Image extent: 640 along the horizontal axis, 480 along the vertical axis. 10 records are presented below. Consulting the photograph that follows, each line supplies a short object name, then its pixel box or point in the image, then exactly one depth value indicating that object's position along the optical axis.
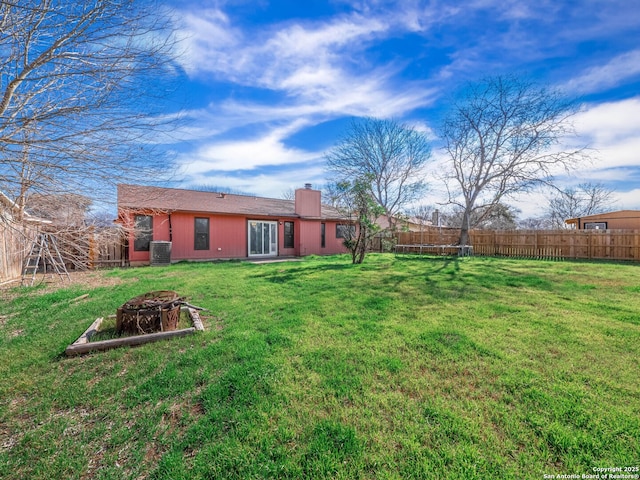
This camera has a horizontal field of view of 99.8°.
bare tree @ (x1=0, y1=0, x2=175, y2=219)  2.99
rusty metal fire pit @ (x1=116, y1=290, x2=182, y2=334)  3.81
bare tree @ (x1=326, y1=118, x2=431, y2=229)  19.84
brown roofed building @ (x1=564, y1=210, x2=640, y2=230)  16.28
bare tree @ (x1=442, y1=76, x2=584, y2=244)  13.66
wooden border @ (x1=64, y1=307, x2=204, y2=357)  3.29
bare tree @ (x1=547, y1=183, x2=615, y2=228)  28.53
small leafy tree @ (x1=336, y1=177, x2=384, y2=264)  11.22
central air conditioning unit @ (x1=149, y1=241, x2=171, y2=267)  11.20
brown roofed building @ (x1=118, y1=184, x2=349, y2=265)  11.80
